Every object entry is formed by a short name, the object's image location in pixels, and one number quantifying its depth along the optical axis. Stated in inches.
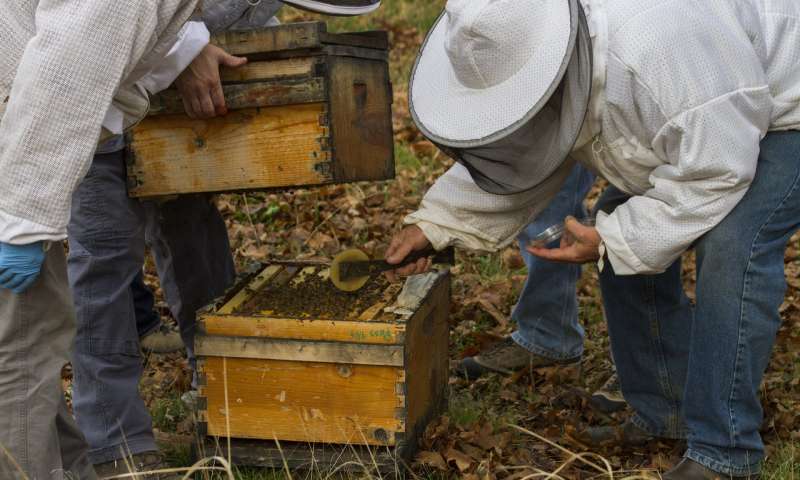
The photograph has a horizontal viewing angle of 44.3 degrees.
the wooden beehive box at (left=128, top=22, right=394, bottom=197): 121.5
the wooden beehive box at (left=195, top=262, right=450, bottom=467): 121.3
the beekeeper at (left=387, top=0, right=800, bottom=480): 103.0
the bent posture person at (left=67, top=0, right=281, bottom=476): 128.3
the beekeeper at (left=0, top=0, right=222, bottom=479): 93.8
